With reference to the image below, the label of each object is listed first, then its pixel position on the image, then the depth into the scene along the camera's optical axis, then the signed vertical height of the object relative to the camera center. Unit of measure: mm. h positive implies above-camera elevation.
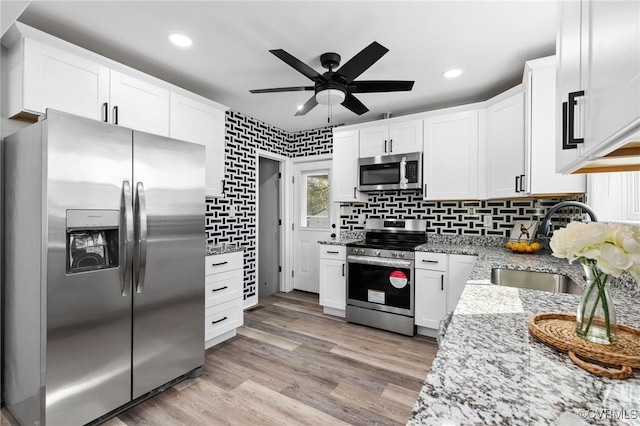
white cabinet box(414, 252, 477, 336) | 2725 -692
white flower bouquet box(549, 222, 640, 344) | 662 -109
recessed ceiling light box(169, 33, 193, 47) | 2092 +1249
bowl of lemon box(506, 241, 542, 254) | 2502 -295
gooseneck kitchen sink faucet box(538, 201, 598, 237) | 1375 -13
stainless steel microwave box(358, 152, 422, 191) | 3281 +466
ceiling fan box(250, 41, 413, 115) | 1809 +942
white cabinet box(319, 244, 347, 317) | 3414 -803
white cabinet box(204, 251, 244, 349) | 2576 -797
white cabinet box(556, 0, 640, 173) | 493 +290
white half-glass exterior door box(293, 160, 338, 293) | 4441 -116
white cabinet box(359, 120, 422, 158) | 3295 +860
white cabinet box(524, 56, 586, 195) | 2232 +647
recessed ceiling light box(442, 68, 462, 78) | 2600 +1253
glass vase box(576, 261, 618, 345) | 737 -254
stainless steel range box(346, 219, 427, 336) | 2988 -785
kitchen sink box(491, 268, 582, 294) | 1774 -439
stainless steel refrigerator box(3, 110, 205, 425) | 1537 -341
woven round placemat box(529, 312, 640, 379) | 654 -331
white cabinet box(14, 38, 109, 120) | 1828 +852
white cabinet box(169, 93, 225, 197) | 2668 +789
